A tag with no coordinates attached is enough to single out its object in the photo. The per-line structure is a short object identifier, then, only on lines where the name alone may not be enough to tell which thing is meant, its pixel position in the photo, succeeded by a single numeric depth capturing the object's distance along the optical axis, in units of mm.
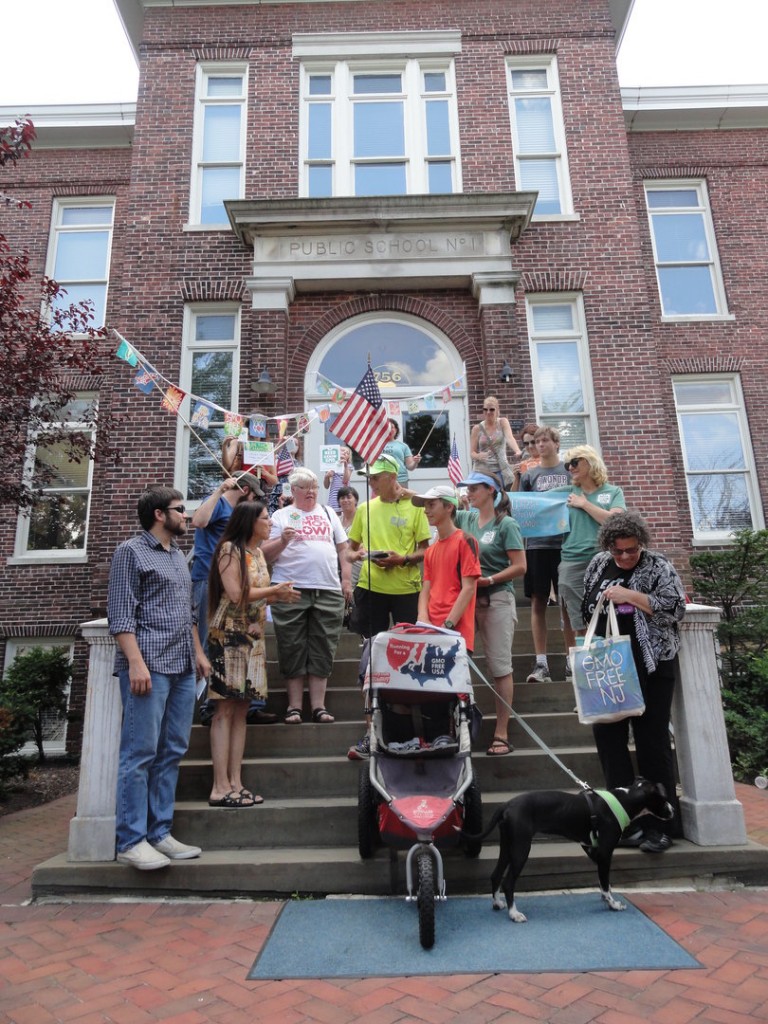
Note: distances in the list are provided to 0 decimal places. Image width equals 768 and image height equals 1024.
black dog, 3352
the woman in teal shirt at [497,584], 4707
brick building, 9906
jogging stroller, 3537
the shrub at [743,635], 6867
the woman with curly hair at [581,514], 5059
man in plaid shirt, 3881
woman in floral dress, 4305
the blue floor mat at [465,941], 2969
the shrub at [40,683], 8609
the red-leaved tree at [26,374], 6926
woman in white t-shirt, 5125
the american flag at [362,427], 5441
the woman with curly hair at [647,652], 3994
